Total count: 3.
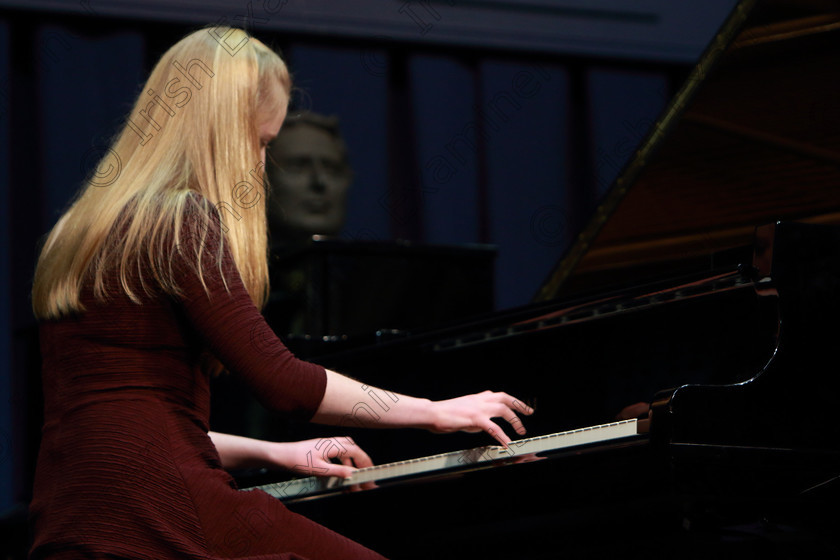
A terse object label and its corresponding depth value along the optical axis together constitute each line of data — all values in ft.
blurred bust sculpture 29.74
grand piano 18.58
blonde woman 18.11
